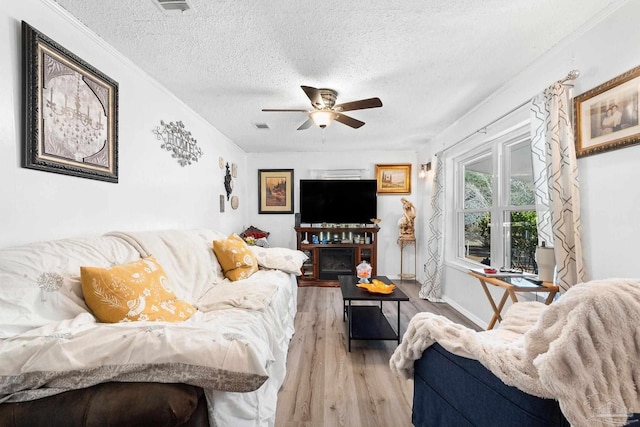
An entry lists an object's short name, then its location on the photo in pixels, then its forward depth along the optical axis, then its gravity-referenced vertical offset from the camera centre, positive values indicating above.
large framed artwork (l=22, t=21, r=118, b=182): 1.43 +0.59
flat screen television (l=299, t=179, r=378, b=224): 4.80 +0.20
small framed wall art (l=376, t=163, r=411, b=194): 5.00 +0.63
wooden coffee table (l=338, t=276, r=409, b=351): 2.33 -1.06
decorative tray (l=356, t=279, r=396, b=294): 2.44 -0.68
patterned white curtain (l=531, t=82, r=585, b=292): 1.75 +0.17
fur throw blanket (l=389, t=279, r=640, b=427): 0.71 -0.38
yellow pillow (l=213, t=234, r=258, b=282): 2.63 -0.46
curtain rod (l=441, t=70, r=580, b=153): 1.77 +0.86
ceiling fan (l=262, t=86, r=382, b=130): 2.32 +0.92
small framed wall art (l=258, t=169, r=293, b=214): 5.13 +0.40
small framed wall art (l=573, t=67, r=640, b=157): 1.47 +0.55
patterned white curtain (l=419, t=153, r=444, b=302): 3.77 -0.41
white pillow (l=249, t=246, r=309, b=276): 3.03 -0.52
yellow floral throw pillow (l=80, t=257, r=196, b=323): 1.33 -0.42
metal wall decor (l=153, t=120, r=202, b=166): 2.60 +0.73
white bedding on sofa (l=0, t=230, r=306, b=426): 0.87 -0.46
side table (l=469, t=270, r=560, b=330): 1.83 -0.51
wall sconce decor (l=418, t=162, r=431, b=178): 4.41 +0.68
